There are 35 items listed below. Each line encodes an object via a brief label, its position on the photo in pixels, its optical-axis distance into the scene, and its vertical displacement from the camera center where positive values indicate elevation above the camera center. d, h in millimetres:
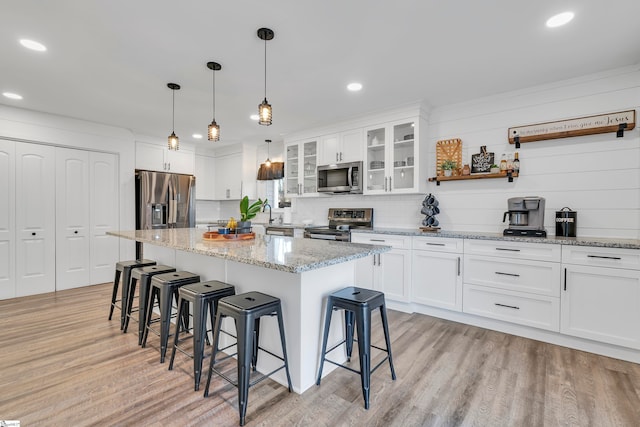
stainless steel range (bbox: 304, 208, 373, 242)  3905 -196
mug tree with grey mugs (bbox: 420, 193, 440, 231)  3695 -9
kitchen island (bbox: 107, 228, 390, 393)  1834 -485
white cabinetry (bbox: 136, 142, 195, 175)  5148 +879
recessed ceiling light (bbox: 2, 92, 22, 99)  3455 +1280
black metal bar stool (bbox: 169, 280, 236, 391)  1954 -614
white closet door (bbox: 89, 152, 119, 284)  4594 -74
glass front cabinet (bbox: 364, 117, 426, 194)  3732 +651
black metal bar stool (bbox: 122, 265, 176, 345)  2576 -684
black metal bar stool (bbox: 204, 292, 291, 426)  1648 -637
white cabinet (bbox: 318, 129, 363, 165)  4172 +874
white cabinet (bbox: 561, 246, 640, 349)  2350 -662
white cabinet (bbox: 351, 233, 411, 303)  3465 -684
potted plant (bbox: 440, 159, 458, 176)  3656 +524
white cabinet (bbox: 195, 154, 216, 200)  6192 +654
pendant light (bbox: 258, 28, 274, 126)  2223 +759
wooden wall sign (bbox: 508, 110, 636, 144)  2781 +818
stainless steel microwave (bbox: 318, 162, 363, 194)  4129 +440
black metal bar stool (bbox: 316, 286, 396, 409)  1797 -636
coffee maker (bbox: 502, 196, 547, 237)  2924 -50
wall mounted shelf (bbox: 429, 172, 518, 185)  3301 +384
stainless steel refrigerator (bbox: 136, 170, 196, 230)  4916 +140
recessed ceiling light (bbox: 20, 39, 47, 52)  2367 +1277
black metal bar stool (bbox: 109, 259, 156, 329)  2902 -661
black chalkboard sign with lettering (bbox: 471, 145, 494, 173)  3490 +569
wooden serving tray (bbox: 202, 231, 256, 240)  2740 -244
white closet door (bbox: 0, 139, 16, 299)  3885 -159
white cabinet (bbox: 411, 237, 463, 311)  3162 -660
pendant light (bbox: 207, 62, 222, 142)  2730 +729
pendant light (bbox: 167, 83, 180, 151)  3162 +729
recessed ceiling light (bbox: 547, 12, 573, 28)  2041 +1299
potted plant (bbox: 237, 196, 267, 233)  2801 -54
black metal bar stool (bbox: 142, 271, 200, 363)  2297 -668
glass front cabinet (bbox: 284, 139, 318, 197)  4734 +660
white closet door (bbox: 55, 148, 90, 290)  4301 -157
